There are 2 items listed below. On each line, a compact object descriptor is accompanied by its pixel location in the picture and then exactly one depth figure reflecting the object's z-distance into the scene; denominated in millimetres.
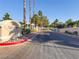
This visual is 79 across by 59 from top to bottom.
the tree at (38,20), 32691
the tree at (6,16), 38534
